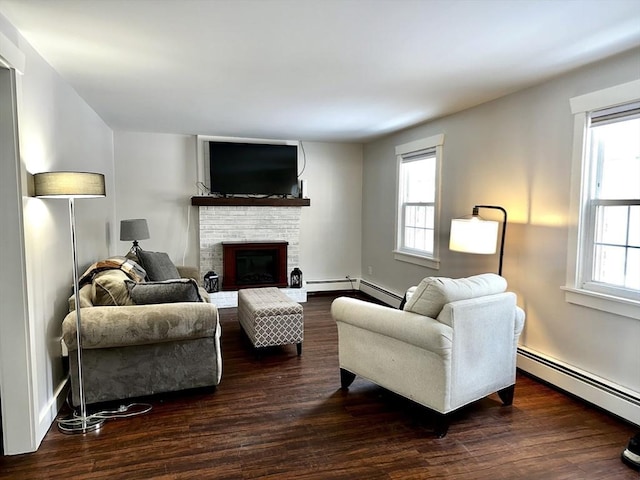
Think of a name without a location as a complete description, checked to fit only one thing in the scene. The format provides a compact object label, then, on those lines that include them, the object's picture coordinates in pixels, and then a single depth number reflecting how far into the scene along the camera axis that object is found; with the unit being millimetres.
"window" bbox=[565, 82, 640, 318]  2717
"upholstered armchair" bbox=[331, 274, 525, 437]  2490
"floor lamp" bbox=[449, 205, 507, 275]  3369
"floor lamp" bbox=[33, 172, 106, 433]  2379
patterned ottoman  3762
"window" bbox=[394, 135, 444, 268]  4770
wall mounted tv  5879
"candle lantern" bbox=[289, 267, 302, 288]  6227
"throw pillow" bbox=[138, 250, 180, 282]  4141
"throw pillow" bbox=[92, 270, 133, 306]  3041
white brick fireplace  5945
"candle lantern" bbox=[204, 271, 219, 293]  5789
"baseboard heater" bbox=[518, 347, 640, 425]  2674
